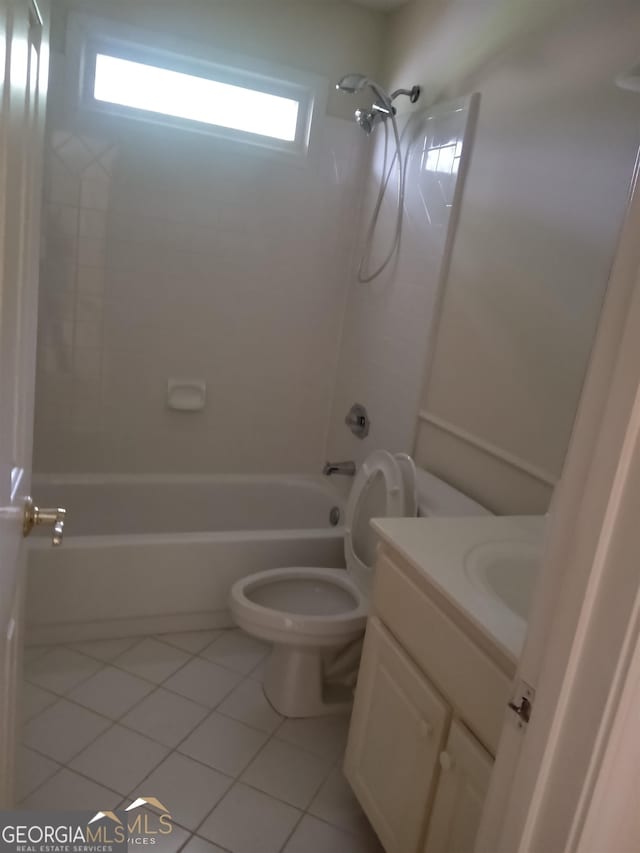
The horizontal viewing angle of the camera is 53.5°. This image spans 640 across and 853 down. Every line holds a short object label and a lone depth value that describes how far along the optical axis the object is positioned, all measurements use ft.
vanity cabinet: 3.84
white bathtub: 7.29
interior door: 2.34
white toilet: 6.40
